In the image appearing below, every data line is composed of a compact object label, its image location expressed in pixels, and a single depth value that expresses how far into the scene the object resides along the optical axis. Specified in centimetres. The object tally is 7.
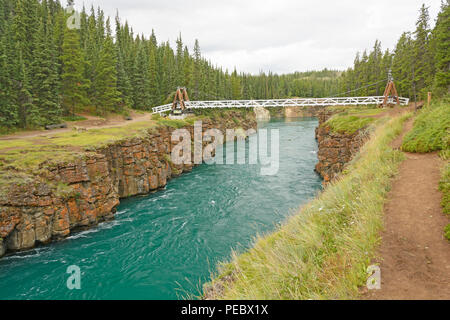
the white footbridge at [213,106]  4318
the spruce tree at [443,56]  2522
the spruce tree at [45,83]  2980
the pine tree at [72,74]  3619
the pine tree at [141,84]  5119
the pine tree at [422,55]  3722
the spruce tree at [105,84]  3919
